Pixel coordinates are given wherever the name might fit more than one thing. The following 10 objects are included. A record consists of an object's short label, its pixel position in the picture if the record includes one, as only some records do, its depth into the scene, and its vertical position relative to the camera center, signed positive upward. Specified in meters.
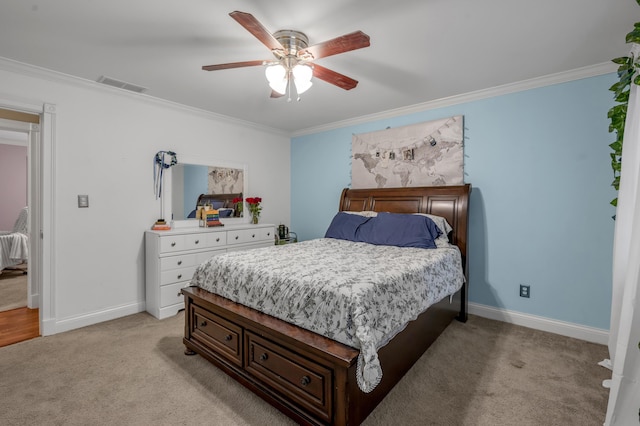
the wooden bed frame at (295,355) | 1.54 -0.93
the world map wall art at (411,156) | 3.41 +0.65
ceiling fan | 1.83 +0.99
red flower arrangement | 4.46 +0.01
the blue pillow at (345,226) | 3.44 -0.22
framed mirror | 3.71 +0.24
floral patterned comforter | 1.58 -0.51
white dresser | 3.19 -0.59
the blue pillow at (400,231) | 2.97 -0.24
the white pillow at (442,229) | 2.99 -0.21
